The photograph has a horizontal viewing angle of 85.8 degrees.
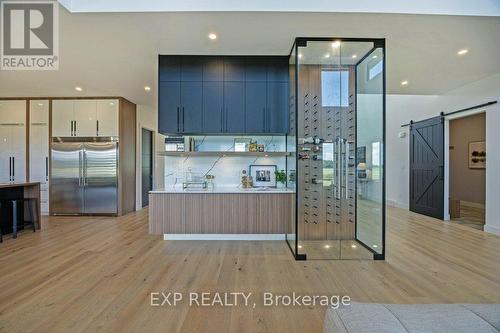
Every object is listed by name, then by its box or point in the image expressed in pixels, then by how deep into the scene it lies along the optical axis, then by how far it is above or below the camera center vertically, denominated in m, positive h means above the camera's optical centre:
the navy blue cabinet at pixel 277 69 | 4.33 +1.56
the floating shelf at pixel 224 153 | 4.38 +0.21
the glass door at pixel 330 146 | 3.86 +0.29
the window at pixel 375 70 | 3.72 +1.37
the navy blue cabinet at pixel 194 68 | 4.35 +1.56
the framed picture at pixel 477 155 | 7.53 +0.34
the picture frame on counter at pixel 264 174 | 4.73 -0.15
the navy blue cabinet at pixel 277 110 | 4.32 +0.90
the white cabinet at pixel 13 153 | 6.44 +0.28
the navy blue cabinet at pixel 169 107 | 4.34 +0.94
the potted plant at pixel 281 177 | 4.61 -0.19
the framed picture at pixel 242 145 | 4.63 +0.36
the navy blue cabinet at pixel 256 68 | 4.34 +1.58
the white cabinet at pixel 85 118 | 6.38 +1.12
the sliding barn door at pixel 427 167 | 6.09 -0.02
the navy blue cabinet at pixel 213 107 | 4.33 +0.94
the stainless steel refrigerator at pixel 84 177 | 6.33 -0.28
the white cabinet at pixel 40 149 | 6.41 +0.38
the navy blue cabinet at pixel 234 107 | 4.33 +0.94
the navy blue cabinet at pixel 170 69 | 4.33 +1.55
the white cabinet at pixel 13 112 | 6.46 +1.27
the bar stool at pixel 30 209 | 4.54 -0.81
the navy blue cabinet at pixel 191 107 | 4.33 +0.94
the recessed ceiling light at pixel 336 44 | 3.76 +1.72
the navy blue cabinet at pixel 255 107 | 4.32 +0.94
